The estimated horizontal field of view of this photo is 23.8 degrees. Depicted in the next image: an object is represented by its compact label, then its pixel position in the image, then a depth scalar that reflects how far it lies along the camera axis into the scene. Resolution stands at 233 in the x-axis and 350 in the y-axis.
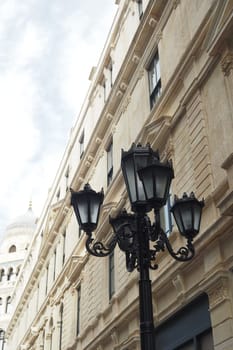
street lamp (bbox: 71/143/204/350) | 5.76
